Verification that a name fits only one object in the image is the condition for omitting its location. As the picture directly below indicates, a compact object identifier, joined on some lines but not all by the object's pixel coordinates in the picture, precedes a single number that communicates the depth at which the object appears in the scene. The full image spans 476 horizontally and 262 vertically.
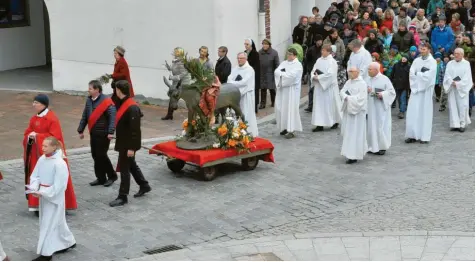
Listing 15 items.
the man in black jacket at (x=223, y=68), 17.92
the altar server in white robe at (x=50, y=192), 10.05
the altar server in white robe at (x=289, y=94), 16.72
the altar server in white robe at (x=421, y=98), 16.38
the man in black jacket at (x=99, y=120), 12.67
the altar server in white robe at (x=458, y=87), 17.31
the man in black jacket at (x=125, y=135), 11.99
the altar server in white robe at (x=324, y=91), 17.25
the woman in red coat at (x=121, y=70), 17.58
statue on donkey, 13.61
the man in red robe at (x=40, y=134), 11.57
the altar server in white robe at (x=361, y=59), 17.86
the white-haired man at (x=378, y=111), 15.43
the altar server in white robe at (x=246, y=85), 16.28
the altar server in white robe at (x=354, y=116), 14.73
